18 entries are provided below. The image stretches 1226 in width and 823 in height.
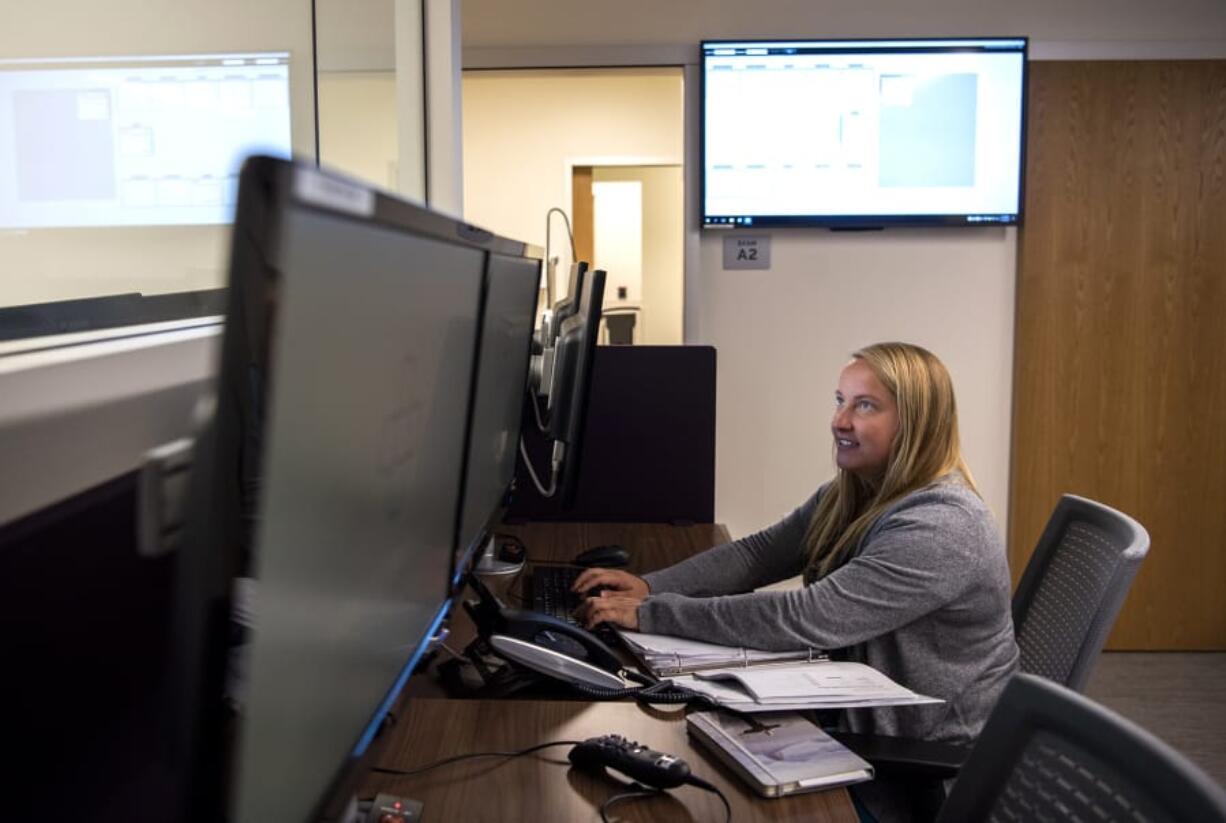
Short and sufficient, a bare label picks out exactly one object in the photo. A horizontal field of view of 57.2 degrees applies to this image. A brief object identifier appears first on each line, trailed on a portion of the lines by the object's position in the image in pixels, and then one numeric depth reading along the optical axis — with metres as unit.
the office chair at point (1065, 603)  1.48
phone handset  1.42
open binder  1.37
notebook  1.18
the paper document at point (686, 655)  1.57
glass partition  1.45
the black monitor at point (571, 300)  2.04
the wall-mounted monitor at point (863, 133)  3.80
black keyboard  1.83
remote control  1.14
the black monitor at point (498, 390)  1.29
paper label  0.49
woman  1.67
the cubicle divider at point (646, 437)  2.61
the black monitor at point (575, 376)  1.81
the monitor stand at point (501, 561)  2.12
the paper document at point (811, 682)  1.39
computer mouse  2.17
